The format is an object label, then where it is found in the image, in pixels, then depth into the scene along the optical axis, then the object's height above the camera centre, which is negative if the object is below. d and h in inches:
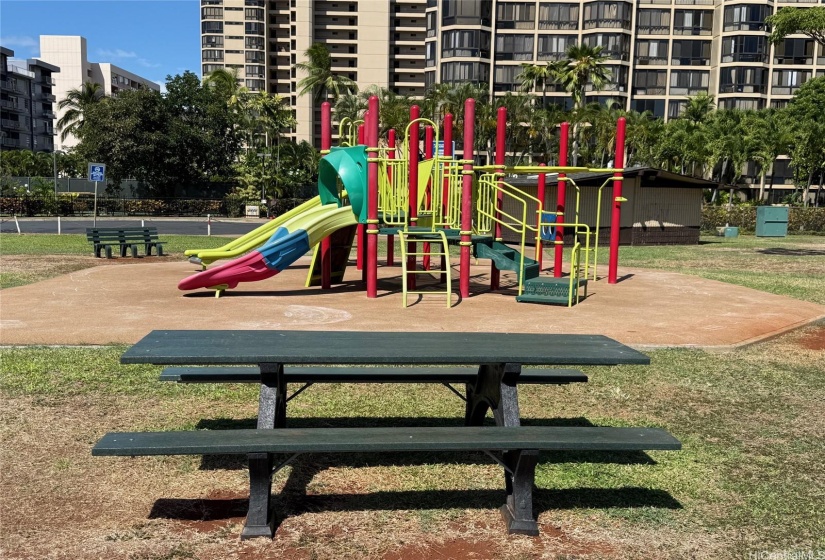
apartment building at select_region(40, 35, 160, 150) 4658.0 +933.2
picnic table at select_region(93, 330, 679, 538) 140.6 -46.7
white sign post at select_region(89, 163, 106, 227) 1034.1 +40.7
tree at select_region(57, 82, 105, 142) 2481.5 +349.6
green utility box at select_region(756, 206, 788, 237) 1390.3 -25.4
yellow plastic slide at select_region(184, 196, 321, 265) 532.9 -33.1
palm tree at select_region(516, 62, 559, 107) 2076.4 +410.8
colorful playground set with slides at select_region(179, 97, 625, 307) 474.6 -11.1
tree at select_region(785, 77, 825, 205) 1594.5 +204.9
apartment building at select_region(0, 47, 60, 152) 3624.5 +517.4
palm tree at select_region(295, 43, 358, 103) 2221.9 +413.6
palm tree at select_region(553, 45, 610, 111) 1974.7 +393.2
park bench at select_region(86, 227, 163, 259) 759.1 -44.1
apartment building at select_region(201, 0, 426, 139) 3080.7 +730.8
